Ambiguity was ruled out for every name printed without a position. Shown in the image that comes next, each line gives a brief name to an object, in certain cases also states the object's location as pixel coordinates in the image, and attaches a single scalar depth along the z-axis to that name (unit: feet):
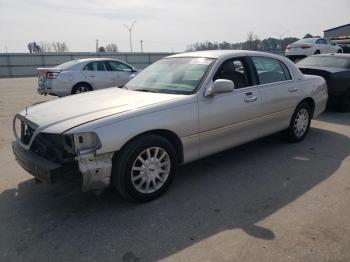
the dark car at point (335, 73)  28.43
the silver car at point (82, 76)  35.32
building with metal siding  149.07
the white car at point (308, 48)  65.72
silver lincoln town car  11.19
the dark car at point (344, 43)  81.66
